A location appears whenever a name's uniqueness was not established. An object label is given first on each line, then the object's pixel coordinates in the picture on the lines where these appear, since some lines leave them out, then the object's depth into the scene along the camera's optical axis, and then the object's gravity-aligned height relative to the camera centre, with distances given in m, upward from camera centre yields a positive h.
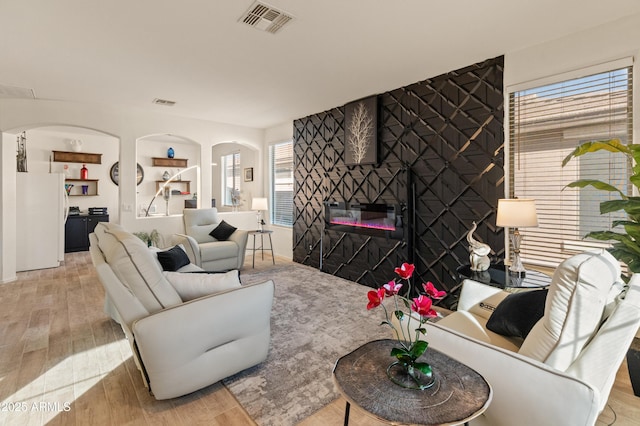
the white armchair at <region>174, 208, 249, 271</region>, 4.73 -0.61
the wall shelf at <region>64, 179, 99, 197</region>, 7.33 +0.46
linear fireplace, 4.15 -0.19
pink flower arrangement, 1.19 -0.41
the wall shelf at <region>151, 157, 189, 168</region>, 8.32 +1.22
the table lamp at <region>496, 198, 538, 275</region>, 2.54 -0.08
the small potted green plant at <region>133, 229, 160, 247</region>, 5.33 -0.54
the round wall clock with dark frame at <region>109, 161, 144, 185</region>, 7.79 +0.83
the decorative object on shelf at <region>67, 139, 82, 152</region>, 7.25 +1.45
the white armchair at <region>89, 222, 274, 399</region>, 1.81 -0.69
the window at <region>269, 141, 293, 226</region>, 6.38 +0.51
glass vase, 1.16 -0.67
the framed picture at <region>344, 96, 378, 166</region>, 4.40 +1.12
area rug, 1.96 -1.21
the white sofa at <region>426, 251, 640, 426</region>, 1.10 -0.58
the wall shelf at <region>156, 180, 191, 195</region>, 8.45 +0.60
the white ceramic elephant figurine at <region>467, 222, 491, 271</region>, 2.75 -0.44
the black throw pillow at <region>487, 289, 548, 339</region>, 1.66 -0.60
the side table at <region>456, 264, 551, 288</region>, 2.38 -0.58
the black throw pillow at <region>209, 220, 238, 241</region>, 5.40 -0.47
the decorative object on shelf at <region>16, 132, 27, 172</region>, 5.40 +0.90
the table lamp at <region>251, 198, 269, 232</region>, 5.98 +0.04
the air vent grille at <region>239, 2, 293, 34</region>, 2.39 +1.54
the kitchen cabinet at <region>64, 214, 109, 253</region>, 6.80 -0.57
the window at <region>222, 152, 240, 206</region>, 8.45 +0.89
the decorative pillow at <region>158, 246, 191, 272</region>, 3.15 -0.56
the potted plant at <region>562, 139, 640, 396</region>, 1.85 -0.13
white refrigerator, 5.07 -0.24
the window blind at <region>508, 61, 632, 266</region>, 2.54 +0.50
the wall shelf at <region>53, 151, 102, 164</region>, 7.10 +1.15
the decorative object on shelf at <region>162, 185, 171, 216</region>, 6.40 +0.26
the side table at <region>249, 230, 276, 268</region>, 5.61 -0.47
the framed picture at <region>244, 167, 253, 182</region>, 7.45 +0.79
